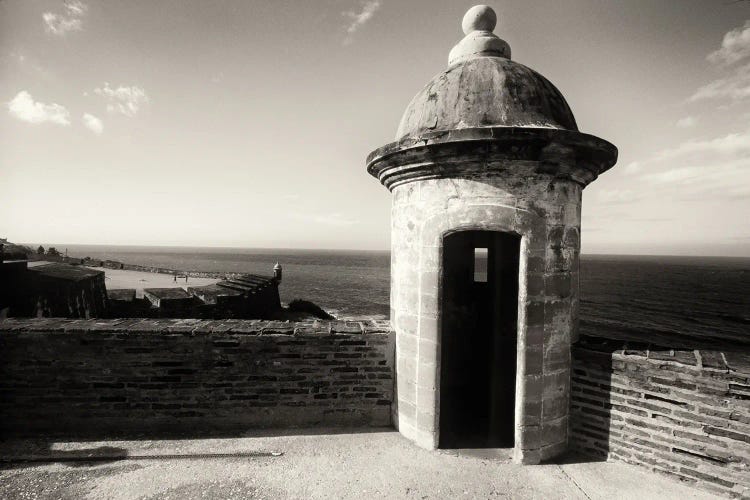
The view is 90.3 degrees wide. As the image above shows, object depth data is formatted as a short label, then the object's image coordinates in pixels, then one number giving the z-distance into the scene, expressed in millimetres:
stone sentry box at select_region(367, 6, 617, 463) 3410
